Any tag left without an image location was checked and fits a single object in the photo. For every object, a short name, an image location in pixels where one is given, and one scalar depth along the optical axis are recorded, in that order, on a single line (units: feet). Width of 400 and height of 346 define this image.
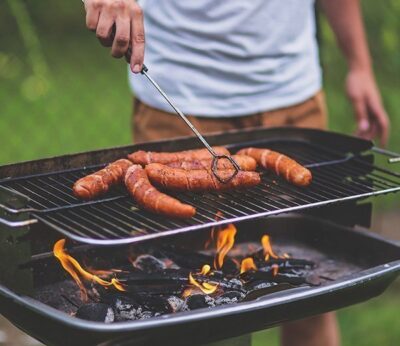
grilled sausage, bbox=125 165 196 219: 7.71
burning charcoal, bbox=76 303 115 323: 7.74
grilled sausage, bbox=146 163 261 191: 8.34
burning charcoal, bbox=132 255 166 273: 9.27
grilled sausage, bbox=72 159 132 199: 8.18
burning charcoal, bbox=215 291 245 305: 8.14
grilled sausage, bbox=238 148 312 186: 8.86
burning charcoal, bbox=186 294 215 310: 8.07
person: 11.13
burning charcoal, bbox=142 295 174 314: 8.16
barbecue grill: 7.36
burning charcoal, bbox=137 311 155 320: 8.04
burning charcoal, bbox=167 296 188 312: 8.13
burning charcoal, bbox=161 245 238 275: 9.28
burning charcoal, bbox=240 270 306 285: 8.85
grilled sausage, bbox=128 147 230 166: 8.95
